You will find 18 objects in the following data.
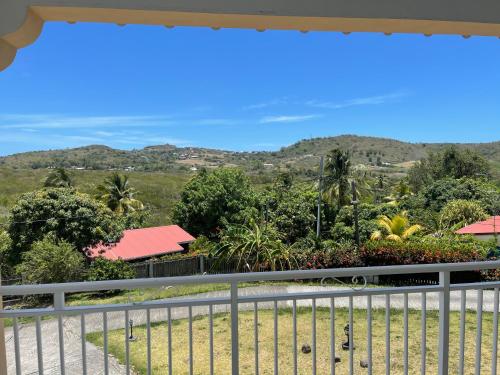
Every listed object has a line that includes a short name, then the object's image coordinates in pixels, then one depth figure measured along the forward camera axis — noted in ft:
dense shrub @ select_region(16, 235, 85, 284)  38.63
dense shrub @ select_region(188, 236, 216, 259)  53.95
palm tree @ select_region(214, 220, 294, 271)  41.88
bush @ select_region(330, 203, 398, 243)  57.21
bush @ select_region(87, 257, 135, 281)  43.65
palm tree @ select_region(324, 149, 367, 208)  65.16
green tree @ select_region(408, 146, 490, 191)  94.22
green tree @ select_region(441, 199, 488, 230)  60.95
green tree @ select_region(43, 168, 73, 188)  76.13
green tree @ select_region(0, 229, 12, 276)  46.86
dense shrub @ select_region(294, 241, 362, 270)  41.27
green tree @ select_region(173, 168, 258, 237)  67.46
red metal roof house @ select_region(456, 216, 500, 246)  46.11
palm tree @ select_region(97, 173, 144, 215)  80.94
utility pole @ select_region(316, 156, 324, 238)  55.56
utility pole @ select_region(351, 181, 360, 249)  55.47
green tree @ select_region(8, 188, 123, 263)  46.42
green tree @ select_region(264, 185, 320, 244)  57.41
